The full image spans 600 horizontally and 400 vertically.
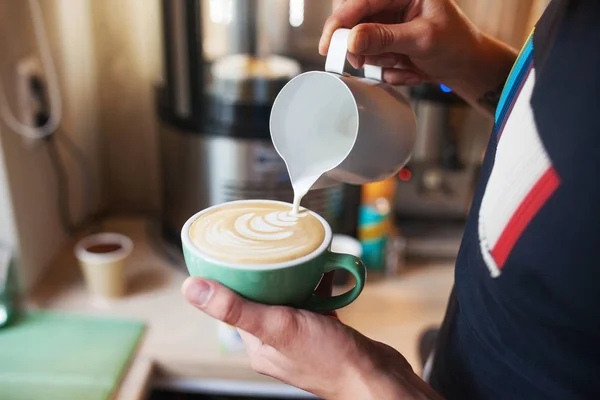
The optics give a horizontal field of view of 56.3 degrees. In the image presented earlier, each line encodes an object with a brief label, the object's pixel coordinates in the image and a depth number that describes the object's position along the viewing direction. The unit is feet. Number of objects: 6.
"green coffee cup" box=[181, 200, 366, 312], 1.48
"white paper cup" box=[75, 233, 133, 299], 3.14
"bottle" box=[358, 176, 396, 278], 3.50
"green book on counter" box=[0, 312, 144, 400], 2.58
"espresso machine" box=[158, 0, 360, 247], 3.07
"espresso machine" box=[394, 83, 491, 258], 3.35
